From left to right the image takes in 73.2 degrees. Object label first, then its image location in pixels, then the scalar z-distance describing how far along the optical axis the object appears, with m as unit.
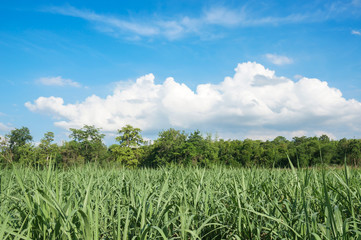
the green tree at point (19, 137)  43.47
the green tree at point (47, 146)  35.97
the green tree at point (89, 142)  37.41
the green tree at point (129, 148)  36.26
